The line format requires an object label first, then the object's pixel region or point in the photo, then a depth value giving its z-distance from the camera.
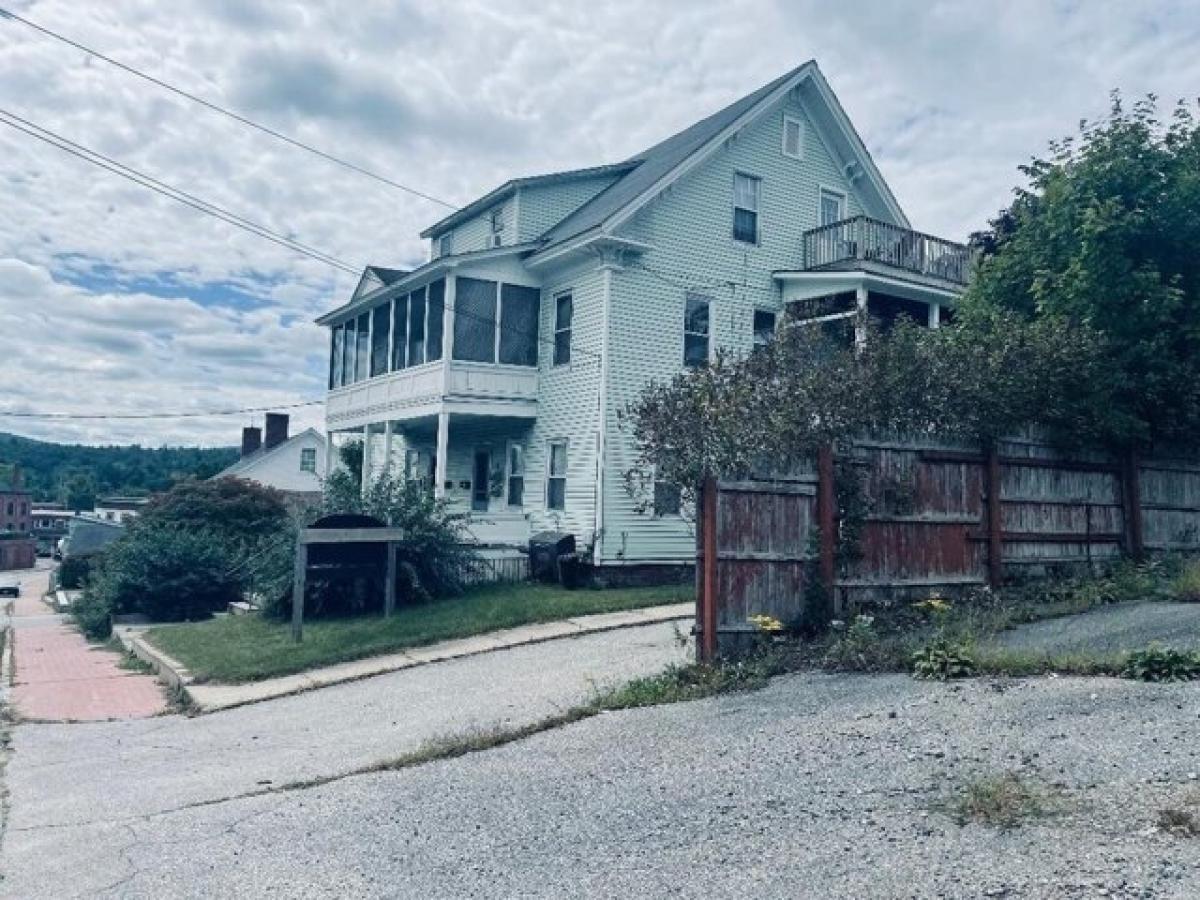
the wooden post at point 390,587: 14.43
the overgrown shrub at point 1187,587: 9.96
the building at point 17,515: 83.19
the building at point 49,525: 104.69
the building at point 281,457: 49.81
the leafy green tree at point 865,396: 9.20
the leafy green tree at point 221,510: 23.88
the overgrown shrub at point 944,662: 7.41
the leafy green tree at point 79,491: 124.75
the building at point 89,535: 44.11
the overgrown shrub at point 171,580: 19.25
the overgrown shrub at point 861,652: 8.06
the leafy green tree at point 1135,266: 11.88
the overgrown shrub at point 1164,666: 6.77
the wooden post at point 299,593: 13.37
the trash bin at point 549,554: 17.53
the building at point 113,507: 84.86
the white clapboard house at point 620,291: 18.58
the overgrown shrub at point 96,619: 19.19
